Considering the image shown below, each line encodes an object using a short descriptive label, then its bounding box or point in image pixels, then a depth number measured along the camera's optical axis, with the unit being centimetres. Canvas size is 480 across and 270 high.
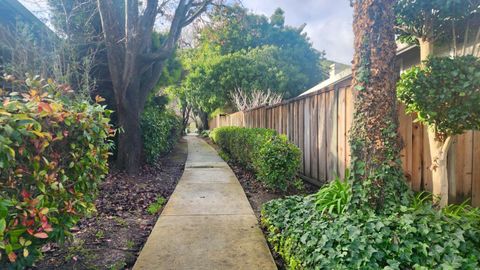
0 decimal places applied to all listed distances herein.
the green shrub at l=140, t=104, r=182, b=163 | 820
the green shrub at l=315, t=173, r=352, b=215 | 315
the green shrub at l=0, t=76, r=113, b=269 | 185
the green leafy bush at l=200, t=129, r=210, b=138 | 2868
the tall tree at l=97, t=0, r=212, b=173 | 683
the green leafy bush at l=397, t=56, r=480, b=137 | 263
